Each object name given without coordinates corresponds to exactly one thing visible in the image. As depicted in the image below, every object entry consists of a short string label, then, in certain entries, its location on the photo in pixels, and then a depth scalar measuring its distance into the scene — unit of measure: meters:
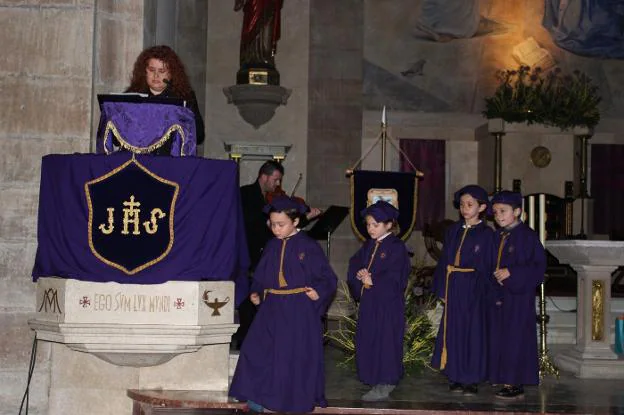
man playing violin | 9.12
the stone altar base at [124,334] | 6.48
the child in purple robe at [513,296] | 8.00
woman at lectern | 6.98
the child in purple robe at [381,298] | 7.64
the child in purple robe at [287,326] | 6.79
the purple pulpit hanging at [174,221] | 6.56
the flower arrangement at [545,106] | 16.67
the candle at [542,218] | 9.15
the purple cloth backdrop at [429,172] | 17.59
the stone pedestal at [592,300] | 9.33
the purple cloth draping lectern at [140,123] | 6.62
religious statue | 15.91
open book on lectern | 6.58
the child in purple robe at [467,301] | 7.90
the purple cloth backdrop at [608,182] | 17.58
